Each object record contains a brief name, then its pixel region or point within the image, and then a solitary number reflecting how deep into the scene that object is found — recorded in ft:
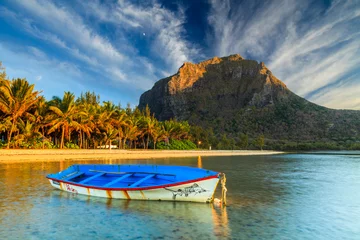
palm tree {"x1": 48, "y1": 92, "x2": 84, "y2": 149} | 130.62
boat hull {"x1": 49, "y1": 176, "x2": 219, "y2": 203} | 36.04
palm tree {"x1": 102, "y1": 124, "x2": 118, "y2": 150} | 169.07
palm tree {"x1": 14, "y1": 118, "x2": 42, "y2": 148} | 117.96
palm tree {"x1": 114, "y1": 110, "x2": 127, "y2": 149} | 175.11
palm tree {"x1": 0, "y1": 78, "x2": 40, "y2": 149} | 111.55
